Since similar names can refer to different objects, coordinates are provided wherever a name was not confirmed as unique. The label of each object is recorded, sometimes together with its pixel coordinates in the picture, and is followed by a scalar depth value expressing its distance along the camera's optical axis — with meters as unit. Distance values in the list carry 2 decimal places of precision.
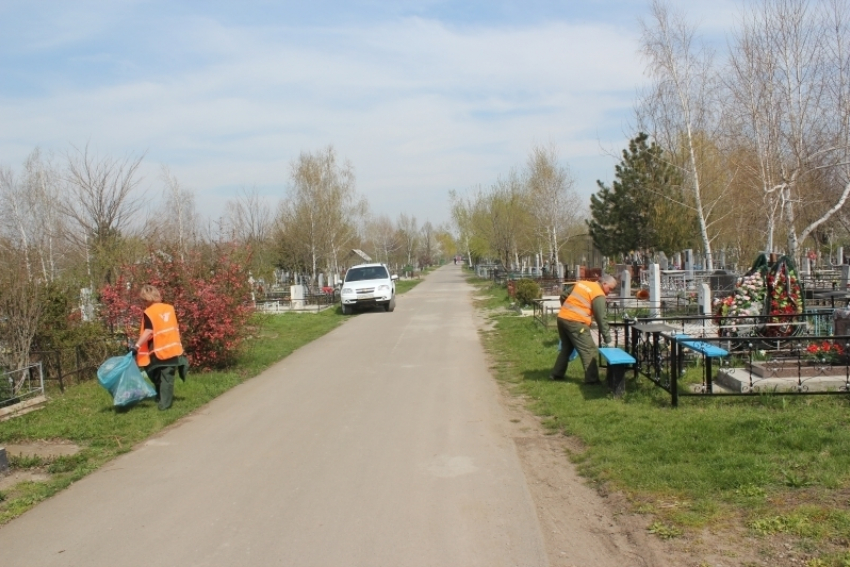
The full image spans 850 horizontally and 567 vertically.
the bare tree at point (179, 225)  13.50
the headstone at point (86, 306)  13.55
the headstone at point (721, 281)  21.94
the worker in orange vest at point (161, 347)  9.09
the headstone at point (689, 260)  29.30
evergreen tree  34.62
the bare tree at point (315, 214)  42.78
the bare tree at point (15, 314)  11.58
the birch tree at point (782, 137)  17.20
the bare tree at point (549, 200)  44.97
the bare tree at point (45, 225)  14.69
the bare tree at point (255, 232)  41.03
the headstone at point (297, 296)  32.03
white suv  27.19
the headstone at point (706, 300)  15.55
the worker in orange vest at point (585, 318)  9.82
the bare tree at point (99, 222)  18.73
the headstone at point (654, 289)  18.77
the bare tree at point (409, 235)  94.12
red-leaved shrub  11.95
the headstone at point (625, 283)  23.47
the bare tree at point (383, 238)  78.75
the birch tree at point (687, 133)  23.33
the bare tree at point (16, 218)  25.39
